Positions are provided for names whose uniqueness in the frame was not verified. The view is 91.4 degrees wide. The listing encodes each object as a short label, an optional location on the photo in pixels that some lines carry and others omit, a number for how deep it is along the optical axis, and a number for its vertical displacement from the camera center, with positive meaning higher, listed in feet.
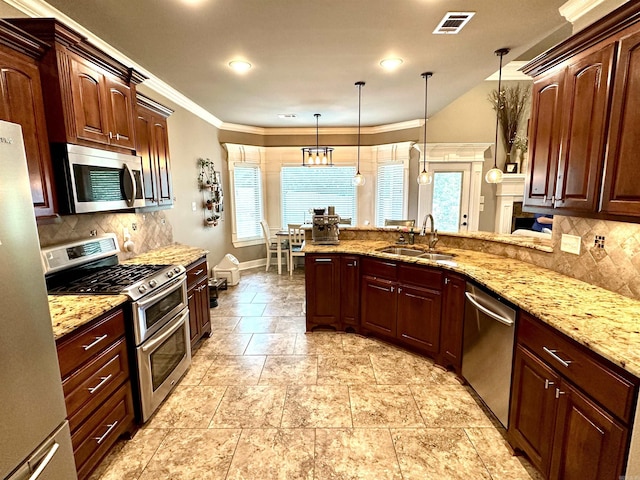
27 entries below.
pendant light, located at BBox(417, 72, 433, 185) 11.12 +4.33
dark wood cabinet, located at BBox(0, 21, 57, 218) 5.24 +1.72
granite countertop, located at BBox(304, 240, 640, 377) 4.19 -1.92
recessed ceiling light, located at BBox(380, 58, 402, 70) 9.87 +4.32
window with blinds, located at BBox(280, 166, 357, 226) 21.31 +0.55
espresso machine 12.04 -1.16
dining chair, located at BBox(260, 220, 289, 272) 20.12 -2.91
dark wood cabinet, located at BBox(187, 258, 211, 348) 9.64 -3.27
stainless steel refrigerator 3.52 -1.69
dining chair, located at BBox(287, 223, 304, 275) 19.24 -2.59
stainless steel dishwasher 6.40 -3.40
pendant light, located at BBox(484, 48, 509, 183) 9.34 +0.73
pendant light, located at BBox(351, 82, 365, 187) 14.17 +0.93
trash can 17.30 -3.93
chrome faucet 10.75 -1.41
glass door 19.10 +0.19
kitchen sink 10.19 -1.92
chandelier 17.42 +2.23
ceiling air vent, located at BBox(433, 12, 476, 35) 7.29 +4.24
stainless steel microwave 6.19 +0.46
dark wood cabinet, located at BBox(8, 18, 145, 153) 5.95 +2.37
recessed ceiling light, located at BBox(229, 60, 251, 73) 9.85 +4.29
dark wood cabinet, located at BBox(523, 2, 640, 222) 4.99 +1.38
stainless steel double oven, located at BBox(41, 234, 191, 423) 6.52 -2.17
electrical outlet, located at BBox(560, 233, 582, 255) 7.04 -1.09
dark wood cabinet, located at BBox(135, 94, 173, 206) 9.27 +1.59
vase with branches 18.39 +5.38
